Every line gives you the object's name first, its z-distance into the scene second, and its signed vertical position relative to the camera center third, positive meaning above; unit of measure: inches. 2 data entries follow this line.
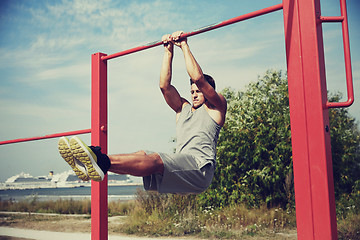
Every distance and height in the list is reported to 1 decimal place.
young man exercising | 90.0 +4.8
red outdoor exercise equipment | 82.0 +12.0
